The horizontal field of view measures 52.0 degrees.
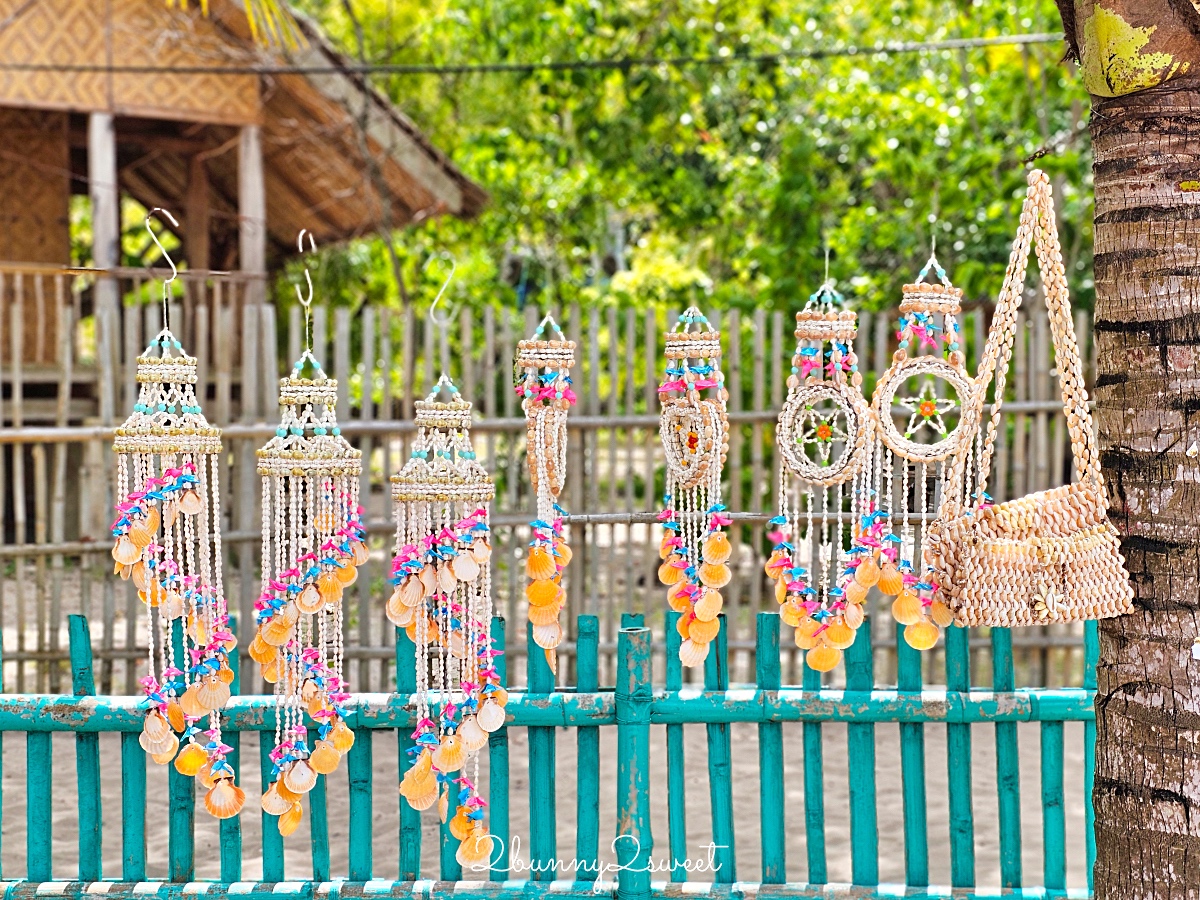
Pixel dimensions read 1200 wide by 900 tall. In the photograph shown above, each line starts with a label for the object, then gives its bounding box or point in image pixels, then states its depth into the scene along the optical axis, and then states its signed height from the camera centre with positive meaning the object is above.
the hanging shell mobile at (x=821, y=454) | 2.56 -0.01
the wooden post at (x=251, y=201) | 7.87 +1.64
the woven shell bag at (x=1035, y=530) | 2.24 -0.16
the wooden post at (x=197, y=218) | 9.45 +1.84
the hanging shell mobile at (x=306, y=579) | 2.57 -0.27
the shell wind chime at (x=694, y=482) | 2.66 -0.07
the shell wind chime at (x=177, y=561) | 2.58 -0.23
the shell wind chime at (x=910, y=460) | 2.51 -0.02
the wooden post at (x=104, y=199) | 6.97 +1.53
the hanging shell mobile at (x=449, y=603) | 2.59 -0.33
